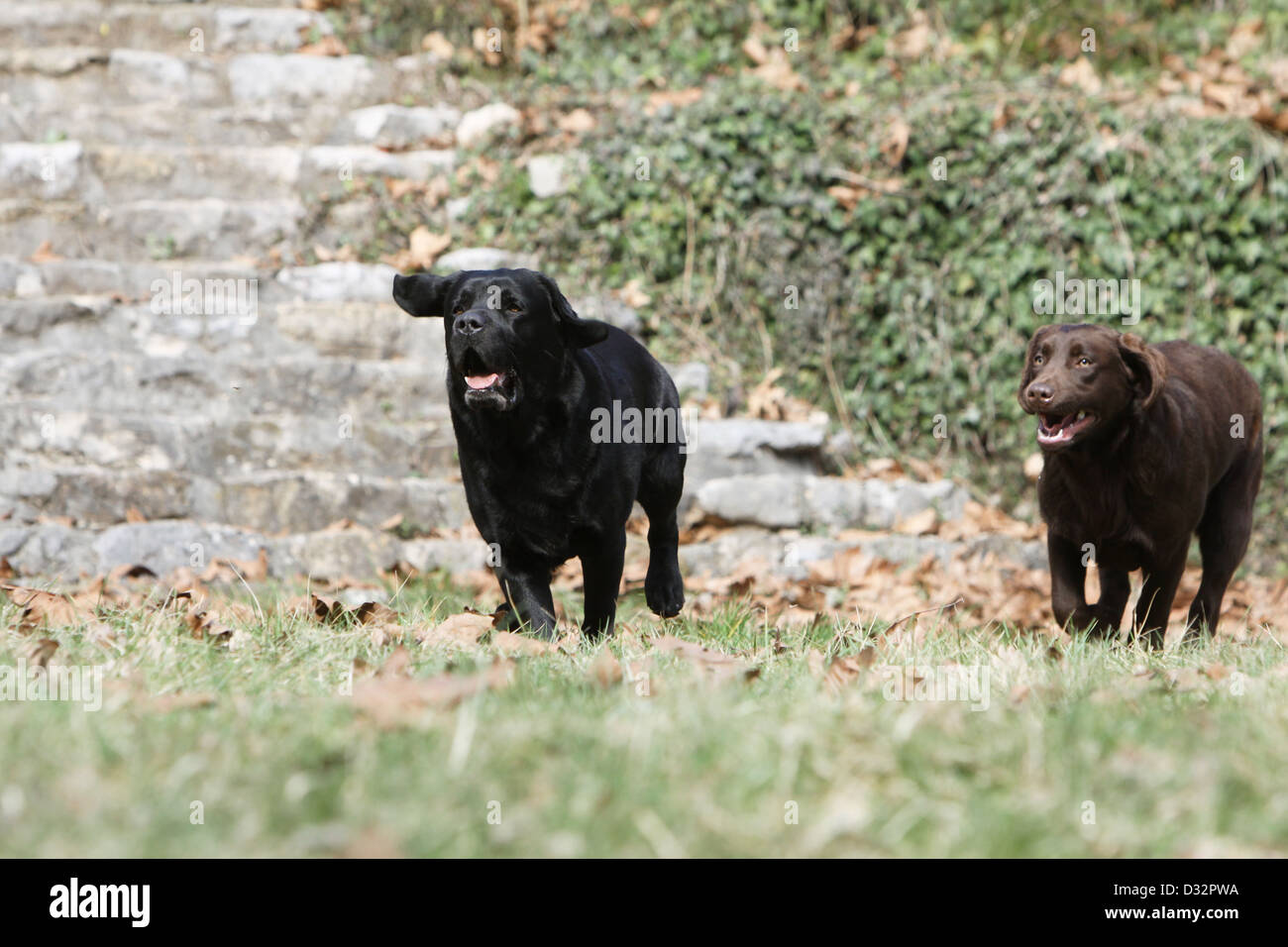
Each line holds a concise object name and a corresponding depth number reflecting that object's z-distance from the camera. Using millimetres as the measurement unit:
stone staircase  12234
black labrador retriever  7871
